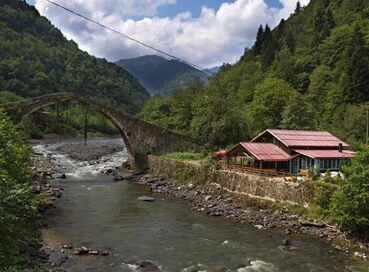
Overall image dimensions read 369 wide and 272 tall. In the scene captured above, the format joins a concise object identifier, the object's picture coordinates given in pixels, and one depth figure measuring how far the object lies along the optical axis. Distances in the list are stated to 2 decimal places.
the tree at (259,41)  116.68
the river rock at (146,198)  34.92
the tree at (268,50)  97.56
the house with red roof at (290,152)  35.41
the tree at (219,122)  47.75
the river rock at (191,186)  38.00
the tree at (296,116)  49.28
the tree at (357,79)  61.38
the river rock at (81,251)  21.16
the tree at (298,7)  155.69
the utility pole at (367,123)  45.51
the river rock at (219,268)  19.45
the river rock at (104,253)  21.23
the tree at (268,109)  54.34
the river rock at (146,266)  19.51
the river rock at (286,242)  23.30
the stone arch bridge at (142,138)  50.69
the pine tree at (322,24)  97.46
